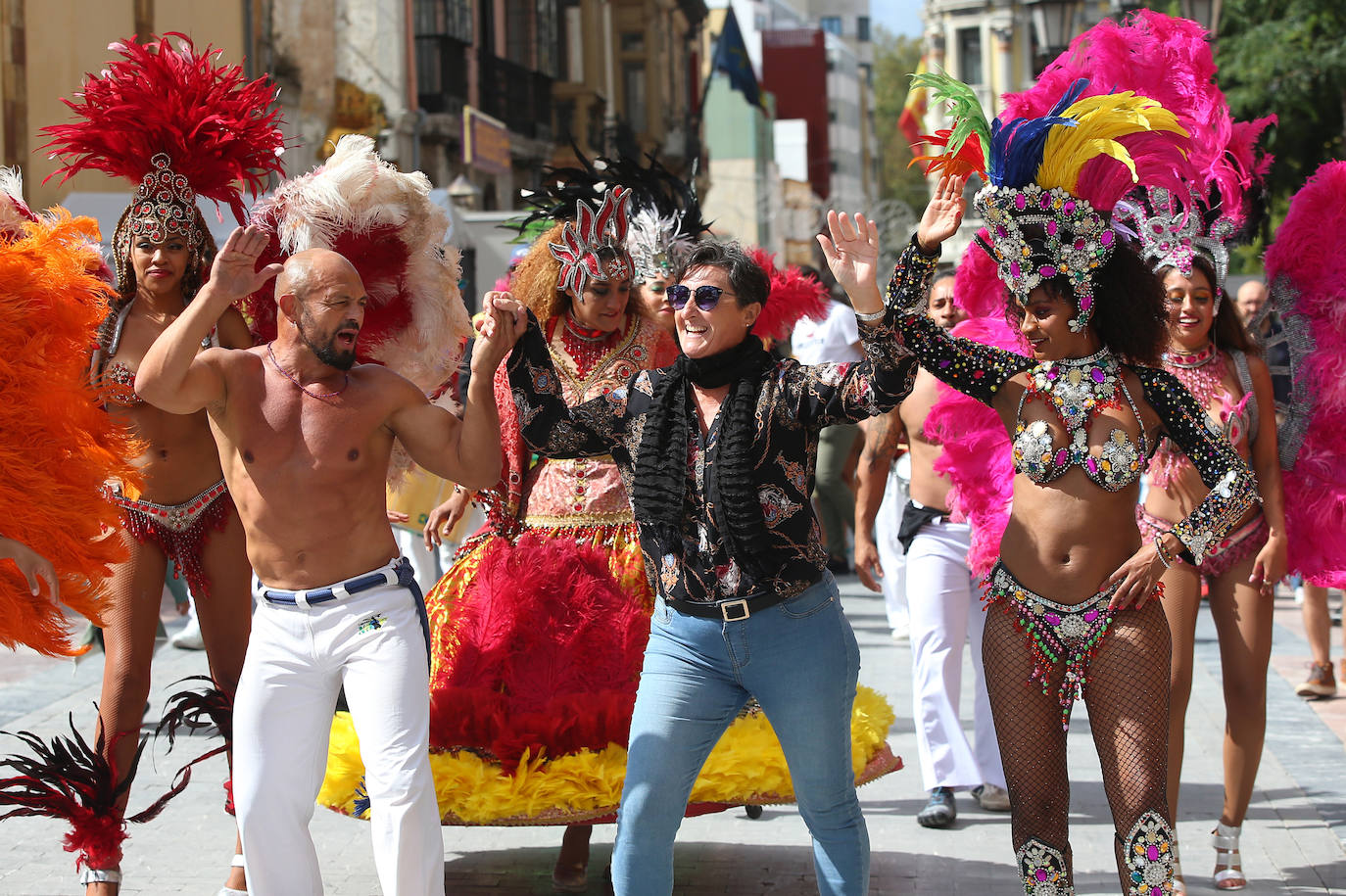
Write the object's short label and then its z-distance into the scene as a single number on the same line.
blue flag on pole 37.73
